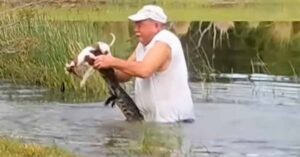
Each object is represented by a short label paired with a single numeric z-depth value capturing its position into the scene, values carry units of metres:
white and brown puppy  10.08
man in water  10.20
